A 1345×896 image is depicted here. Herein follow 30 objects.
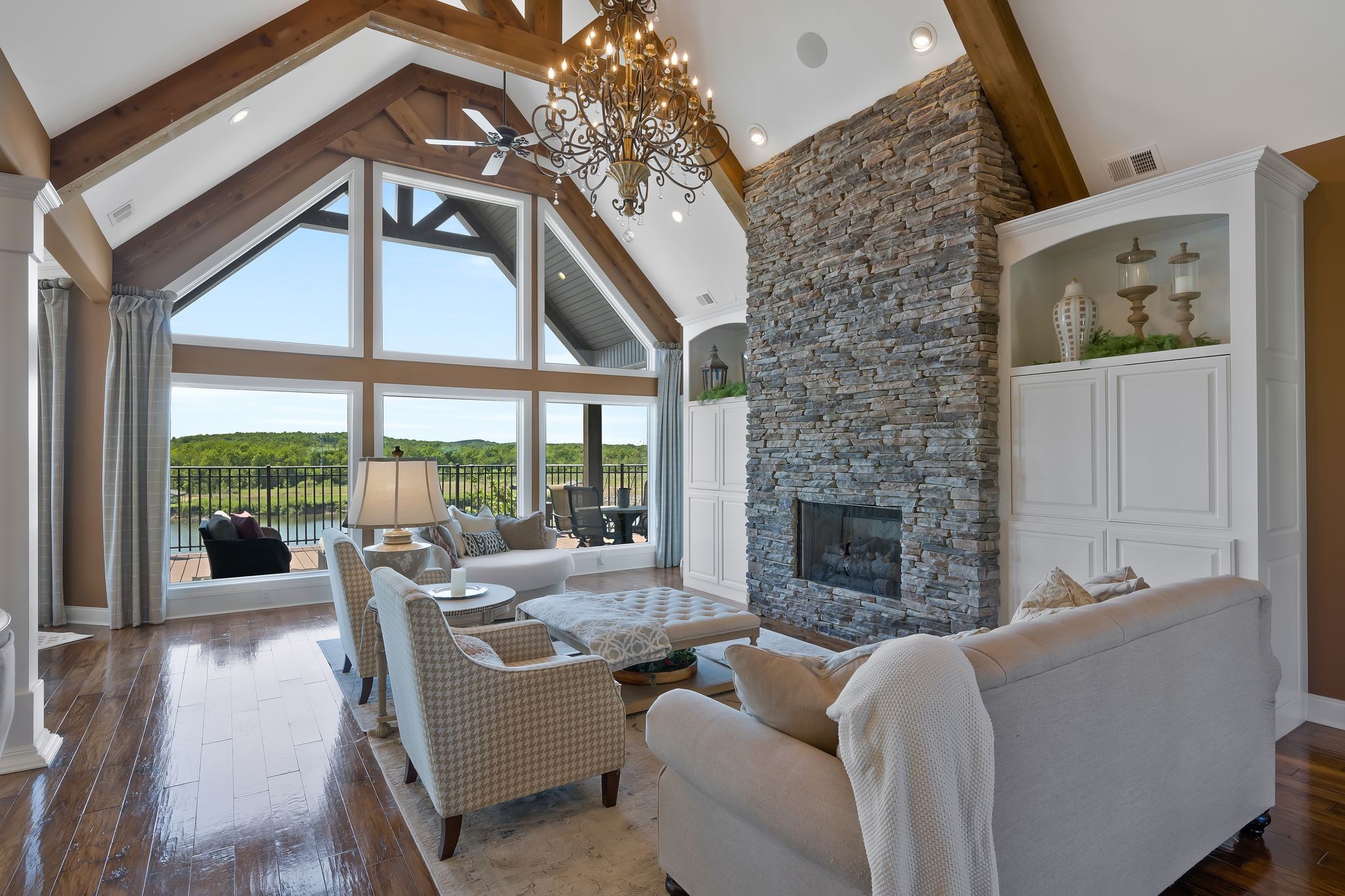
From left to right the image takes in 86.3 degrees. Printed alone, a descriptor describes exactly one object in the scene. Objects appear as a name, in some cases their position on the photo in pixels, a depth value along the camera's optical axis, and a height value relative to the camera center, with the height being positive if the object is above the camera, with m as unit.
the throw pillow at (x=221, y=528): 5.86 -0.62
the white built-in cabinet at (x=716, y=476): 6.40 -0.26
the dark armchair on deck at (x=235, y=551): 5.88 -0.83
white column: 3.01 +0.00
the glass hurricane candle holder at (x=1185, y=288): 3.68 +0.80
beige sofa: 1.55 -0.78
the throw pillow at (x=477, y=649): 2.61 -0.75
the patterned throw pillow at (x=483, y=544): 5.88 -0.78
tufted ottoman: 3.63 -0.94
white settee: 5.39 -0.94
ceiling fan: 4.69 +2.04
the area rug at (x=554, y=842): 2.22 -1.34
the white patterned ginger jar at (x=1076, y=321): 3.94 +0.68
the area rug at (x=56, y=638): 4.83 -1.28
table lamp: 3.33 -0.24
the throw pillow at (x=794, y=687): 1.68 -0.58
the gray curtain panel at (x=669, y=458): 7.93 -0.11
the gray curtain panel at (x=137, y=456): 5.36 -0.03
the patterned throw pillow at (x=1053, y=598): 2.26 -0.49
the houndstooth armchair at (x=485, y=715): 2.25 -0.90
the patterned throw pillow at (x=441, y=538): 5.38 -0.66
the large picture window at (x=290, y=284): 5.90 +1.44
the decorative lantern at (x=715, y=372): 6.91 +0.73
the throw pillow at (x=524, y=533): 6.22 -0.73
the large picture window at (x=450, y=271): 6.75 +1.76
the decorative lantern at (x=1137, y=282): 3.85 +0.87
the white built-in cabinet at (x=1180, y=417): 3.29 +0.14
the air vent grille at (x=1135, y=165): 3.94 +1.57
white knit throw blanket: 1.33 -0.62
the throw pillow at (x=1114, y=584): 2.39 -0.49
